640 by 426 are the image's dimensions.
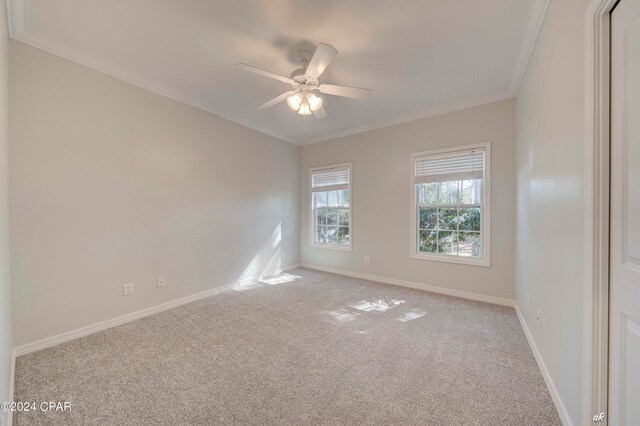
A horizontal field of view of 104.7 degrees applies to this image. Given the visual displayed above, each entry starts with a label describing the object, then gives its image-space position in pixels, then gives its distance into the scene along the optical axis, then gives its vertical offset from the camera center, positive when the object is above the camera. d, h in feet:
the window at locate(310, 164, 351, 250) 15.21 +0.25
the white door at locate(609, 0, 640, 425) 3.02 -0.11
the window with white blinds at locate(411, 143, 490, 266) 10.86 +0.28
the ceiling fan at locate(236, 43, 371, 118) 7.24 +3.76
